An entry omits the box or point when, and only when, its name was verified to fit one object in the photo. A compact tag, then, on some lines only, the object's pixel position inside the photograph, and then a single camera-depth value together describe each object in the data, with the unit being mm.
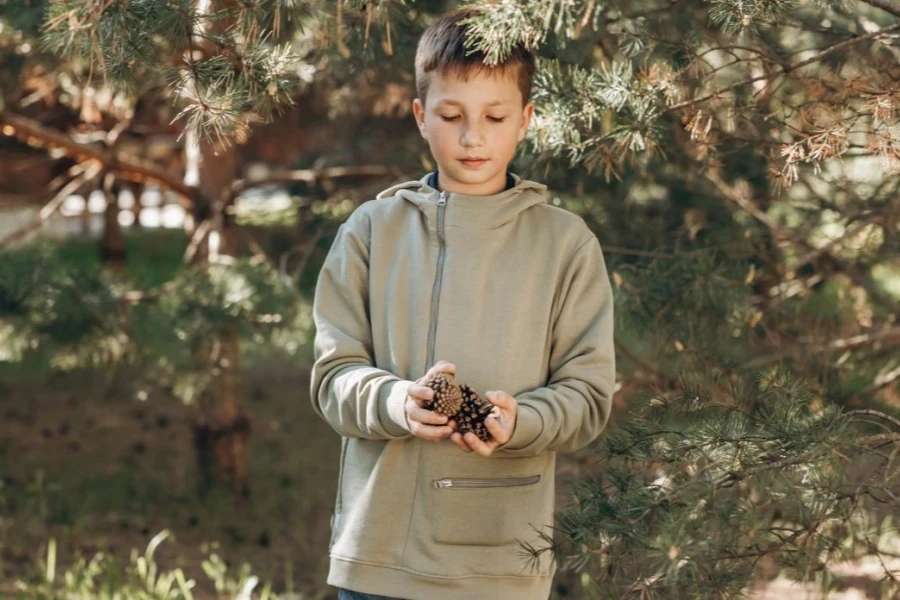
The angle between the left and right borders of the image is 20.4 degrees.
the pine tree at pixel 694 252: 2880
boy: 2977
